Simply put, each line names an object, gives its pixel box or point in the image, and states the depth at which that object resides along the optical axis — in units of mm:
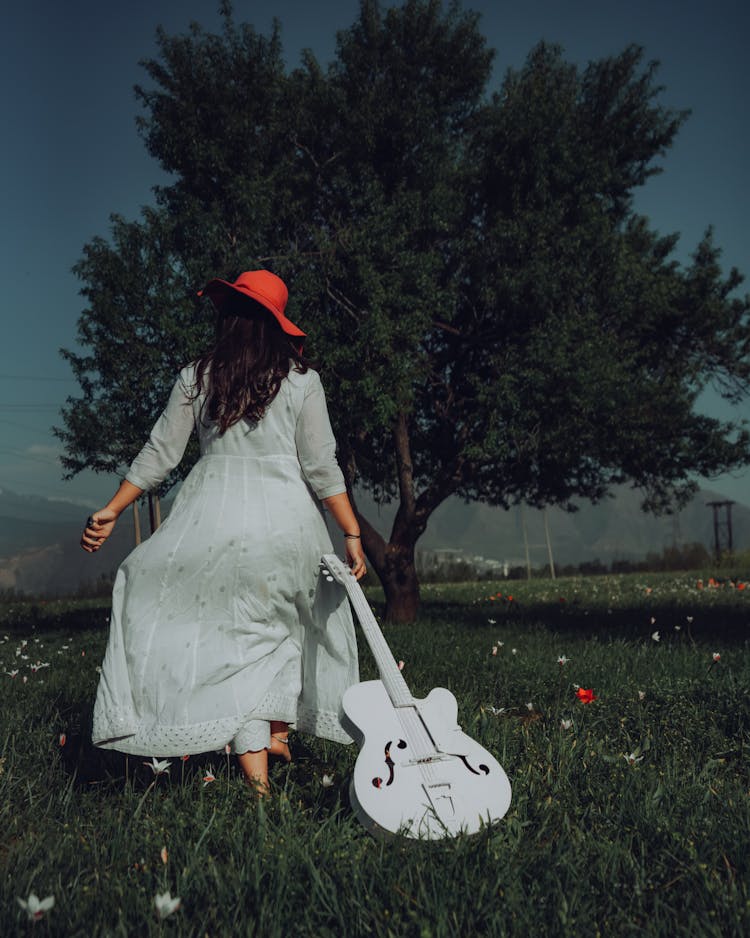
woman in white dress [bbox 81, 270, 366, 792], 3283
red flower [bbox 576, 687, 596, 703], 4323
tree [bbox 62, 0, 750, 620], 10625
